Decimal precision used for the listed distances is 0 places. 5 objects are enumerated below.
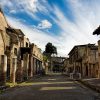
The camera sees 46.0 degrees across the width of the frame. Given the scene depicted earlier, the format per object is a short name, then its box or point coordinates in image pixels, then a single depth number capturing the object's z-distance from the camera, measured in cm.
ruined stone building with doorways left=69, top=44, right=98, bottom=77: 2226
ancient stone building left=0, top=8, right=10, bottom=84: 1113
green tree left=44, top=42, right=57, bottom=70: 5588
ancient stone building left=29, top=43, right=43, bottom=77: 2277
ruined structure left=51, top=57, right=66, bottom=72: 6182
